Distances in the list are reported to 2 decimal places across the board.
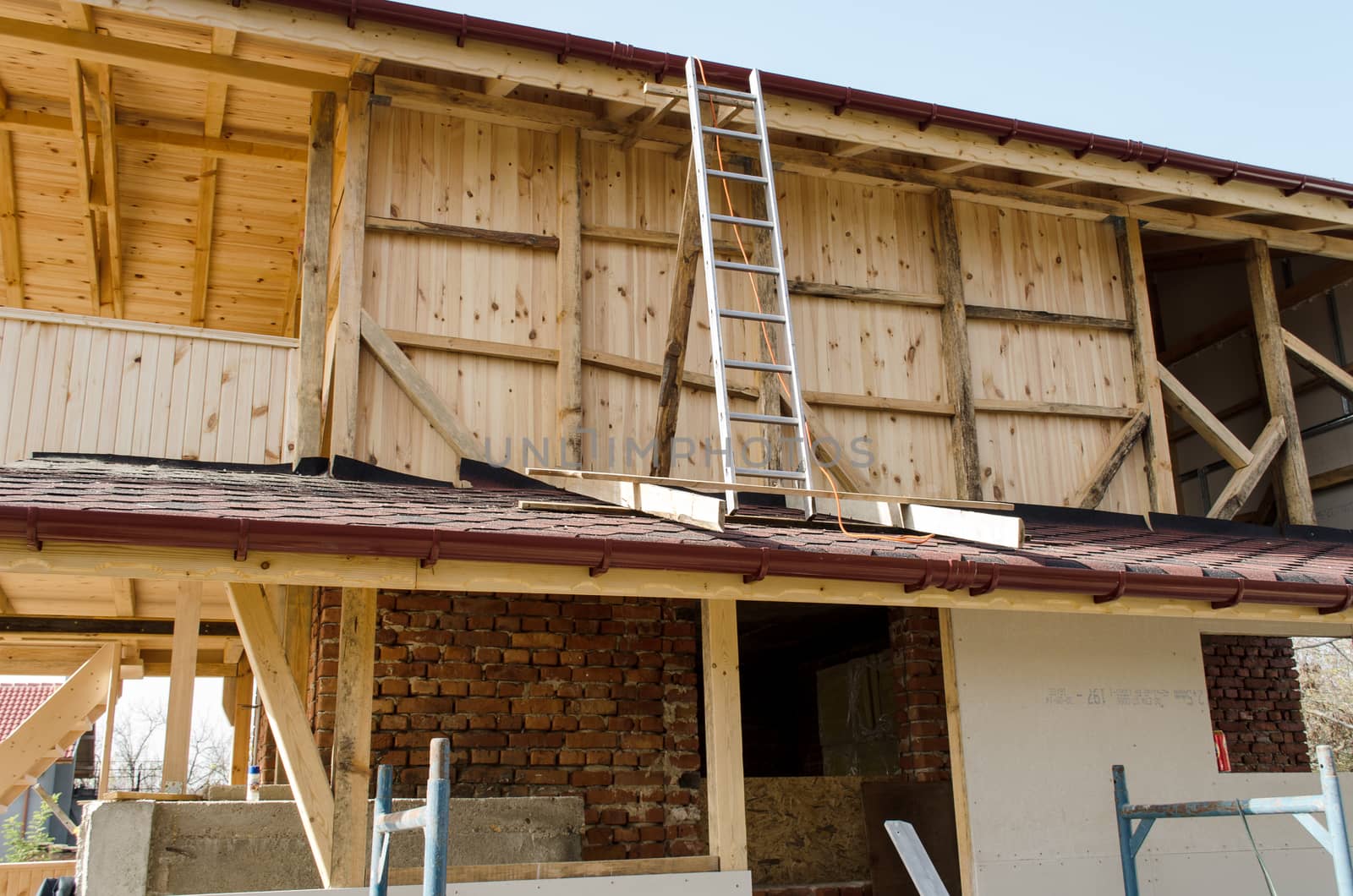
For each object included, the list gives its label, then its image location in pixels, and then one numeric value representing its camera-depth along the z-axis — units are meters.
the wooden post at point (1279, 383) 9.62
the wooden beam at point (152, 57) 7.37
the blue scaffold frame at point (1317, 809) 5.20
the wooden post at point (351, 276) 7.15
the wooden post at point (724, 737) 6.02
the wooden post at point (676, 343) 7.07
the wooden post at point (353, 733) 5.38
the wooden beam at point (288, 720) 5.31
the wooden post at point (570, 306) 7.66
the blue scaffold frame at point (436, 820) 4.09
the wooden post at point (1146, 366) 9.25
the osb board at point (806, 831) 8.61
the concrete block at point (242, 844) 5.51
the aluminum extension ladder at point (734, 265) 6.32
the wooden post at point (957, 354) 8.75
